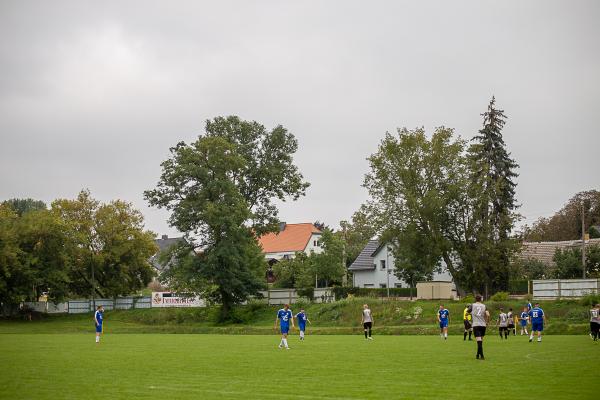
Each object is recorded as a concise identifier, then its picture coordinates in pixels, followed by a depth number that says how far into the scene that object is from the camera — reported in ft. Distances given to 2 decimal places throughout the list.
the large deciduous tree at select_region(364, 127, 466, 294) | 216.95
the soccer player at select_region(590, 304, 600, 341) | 108.33
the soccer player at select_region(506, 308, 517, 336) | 134.79
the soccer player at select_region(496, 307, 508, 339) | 128.77
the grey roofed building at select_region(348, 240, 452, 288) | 328.10
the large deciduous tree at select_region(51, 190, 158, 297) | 263.29
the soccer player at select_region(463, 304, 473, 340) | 126.52
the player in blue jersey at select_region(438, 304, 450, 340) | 130.52
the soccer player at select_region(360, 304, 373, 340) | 129.89
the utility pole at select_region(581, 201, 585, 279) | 218.63
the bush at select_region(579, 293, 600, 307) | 165.64
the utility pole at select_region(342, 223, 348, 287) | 314.86
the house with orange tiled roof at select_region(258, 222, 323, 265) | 436.76
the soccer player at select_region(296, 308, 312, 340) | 126.93
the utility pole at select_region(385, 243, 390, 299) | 310.41
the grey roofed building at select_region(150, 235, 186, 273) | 541.83
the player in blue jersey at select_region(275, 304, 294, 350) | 108.12
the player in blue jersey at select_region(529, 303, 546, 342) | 108.58
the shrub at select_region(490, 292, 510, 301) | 188.34
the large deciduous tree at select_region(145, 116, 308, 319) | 217.15
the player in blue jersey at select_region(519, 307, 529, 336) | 138.72
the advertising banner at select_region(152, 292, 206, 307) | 255.50
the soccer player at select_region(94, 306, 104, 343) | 132.25
